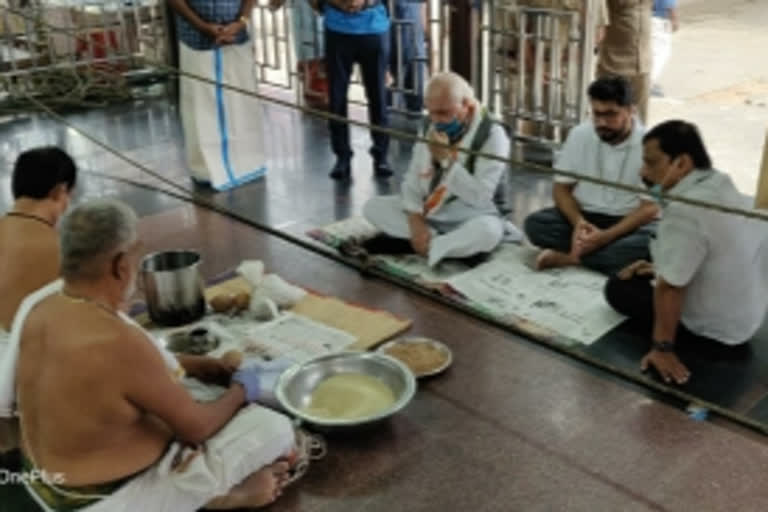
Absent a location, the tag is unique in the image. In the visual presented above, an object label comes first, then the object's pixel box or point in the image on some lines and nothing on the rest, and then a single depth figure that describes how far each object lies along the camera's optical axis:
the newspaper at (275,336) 2.85
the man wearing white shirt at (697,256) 2.61
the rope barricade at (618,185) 1.89
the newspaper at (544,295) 3.05
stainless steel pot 2.99
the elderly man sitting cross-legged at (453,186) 3.48
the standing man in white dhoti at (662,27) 6.22
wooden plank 2.98
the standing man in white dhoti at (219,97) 4.45
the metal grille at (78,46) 6.73
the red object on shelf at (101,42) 7.20
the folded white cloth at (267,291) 3.09
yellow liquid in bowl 2.49
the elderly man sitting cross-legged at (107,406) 1.73
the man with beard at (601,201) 3.32
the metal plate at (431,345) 2.76
